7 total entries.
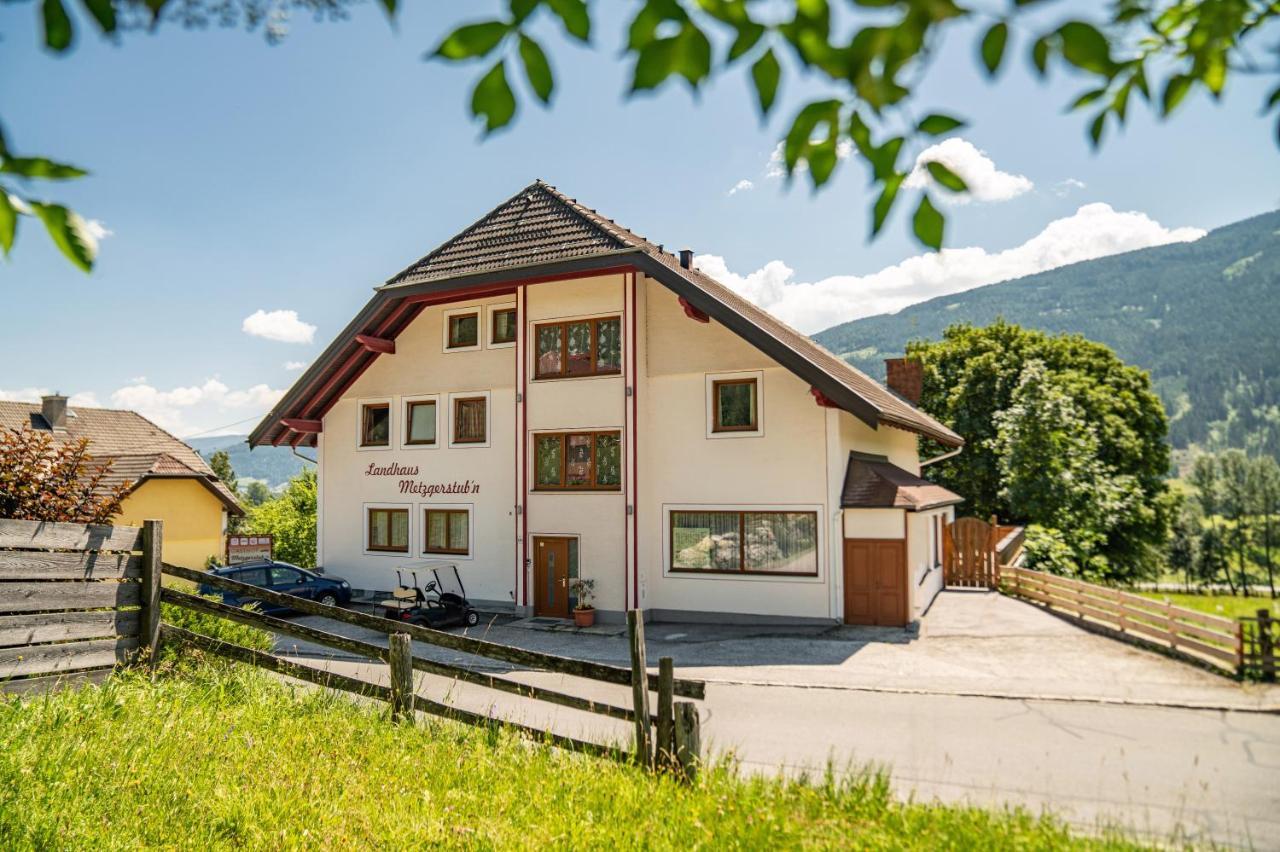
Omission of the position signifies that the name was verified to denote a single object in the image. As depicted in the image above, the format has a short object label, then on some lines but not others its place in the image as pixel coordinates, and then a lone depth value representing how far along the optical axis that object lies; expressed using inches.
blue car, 851.1
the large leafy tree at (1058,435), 1130.0
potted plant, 750.5
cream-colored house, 709.3
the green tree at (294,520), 1498.5
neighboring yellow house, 1237.7
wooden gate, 946.7
